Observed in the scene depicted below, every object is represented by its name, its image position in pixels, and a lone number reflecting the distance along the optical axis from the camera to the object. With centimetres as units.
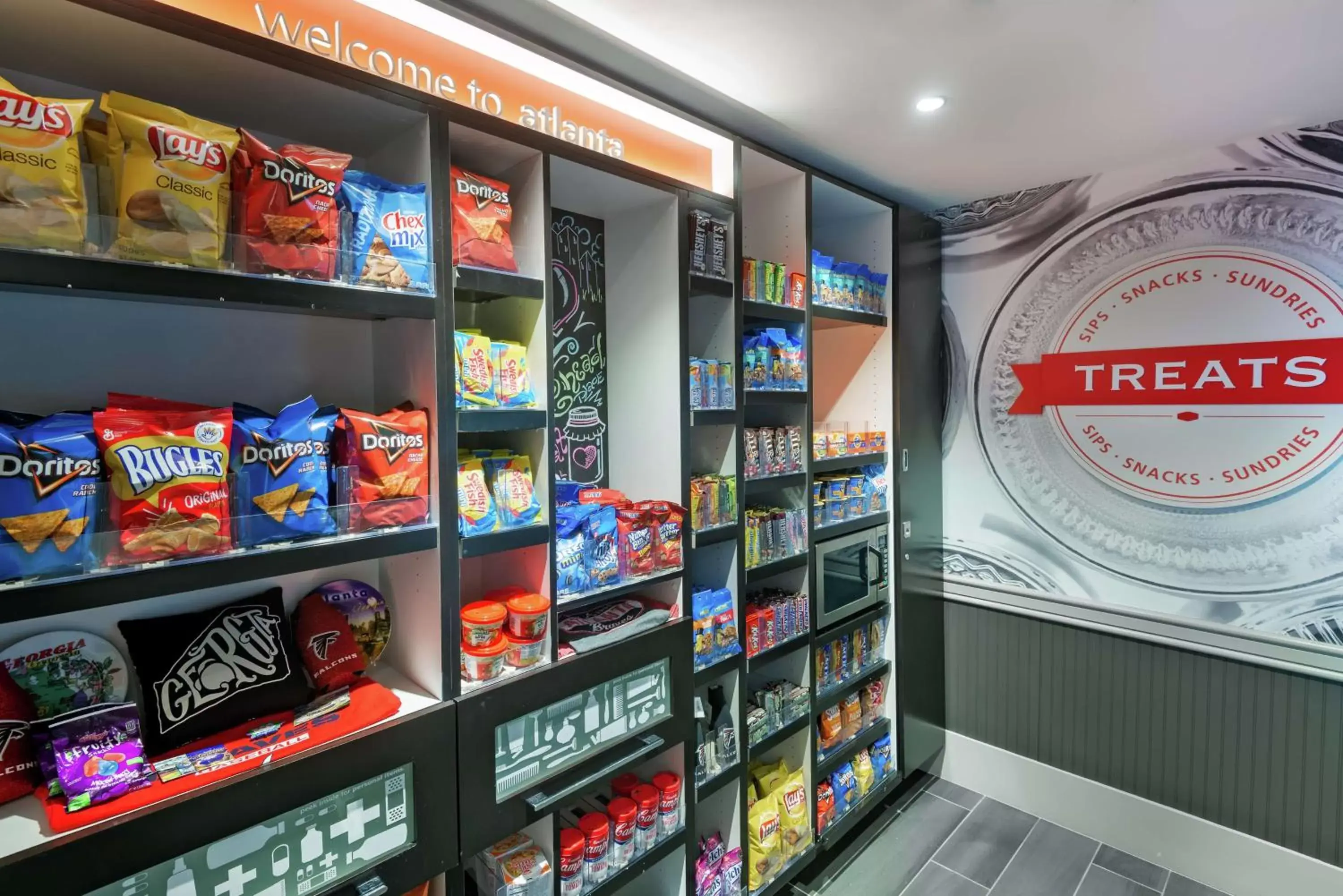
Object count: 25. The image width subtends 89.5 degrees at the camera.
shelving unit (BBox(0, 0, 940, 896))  108
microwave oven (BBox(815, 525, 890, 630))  258
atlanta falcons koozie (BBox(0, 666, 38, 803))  107
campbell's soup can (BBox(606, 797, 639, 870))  179
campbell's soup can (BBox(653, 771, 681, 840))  191
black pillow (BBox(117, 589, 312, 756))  121
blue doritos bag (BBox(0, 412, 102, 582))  94
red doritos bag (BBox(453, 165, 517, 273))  145
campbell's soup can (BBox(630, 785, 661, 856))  185
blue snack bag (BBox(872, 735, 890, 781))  290
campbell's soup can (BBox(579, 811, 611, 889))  173
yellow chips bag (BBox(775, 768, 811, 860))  240
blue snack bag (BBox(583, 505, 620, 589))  173
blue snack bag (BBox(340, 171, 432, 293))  131
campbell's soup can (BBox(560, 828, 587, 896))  168
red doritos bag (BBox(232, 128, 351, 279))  115
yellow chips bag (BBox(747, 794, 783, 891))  229
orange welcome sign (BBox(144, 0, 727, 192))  135
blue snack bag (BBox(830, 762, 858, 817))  267
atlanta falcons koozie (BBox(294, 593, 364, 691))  139
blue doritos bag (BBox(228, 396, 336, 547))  117
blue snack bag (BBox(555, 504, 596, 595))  167
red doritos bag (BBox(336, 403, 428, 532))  130
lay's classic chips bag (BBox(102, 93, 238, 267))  102
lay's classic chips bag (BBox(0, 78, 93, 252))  92
